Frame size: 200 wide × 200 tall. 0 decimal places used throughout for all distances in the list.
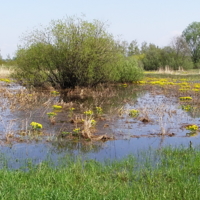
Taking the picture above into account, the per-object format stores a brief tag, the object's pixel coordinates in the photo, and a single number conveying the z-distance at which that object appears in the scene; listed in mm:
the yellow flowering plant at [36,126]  9953
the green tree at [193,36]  79475
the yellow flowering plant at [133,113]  12898
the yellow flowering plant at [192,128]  10156
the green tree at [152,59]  57188
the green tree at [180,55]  55656
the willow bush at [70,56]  21500
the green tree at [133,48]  68438
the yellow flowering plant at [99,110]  13439
